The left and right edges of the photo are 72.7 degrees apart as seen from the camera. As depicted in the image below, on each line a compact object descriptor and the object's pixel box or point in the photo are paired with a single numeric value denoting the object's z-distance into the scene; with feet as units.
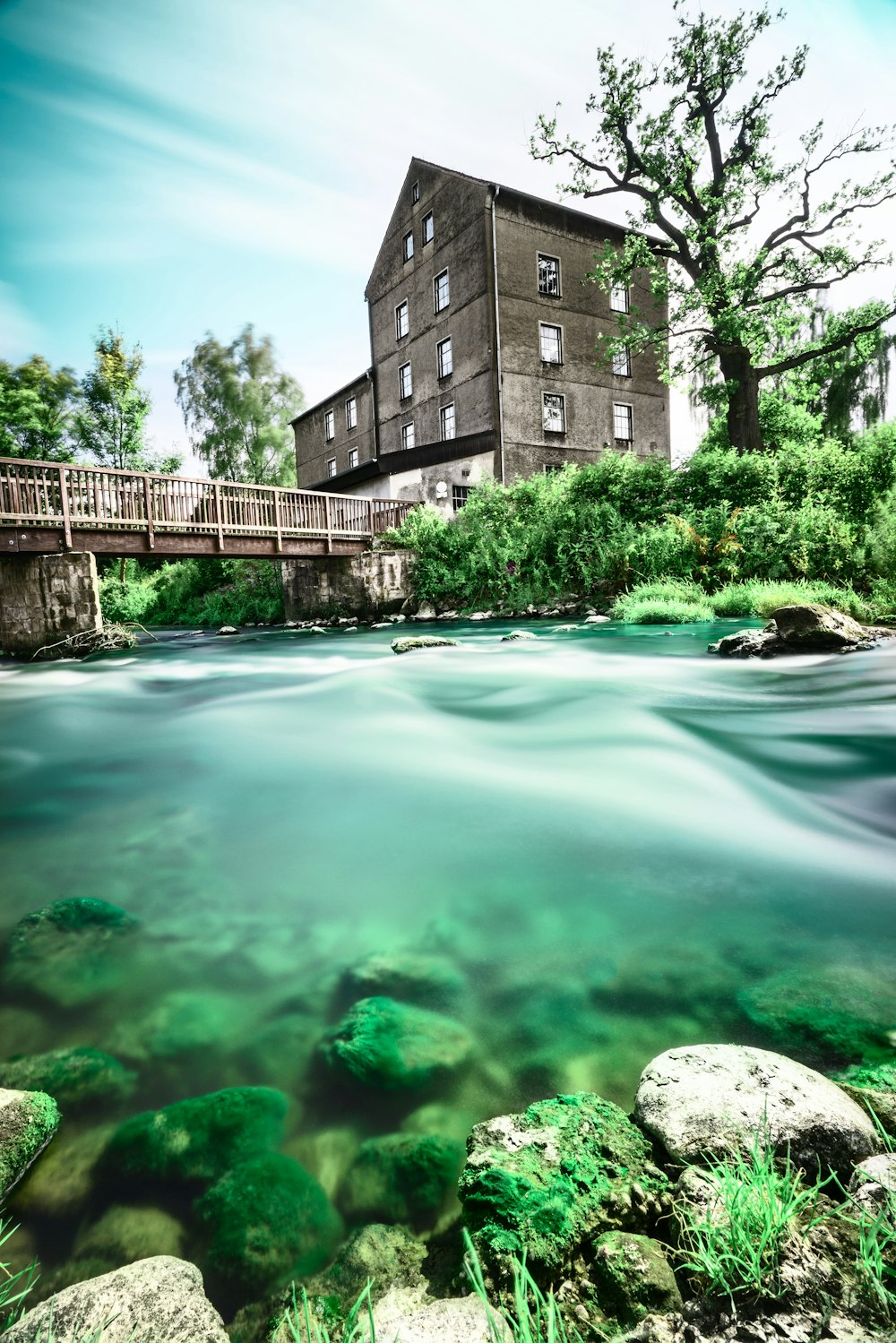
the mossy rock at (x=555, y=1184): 3.91
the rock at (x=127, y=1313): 3.36
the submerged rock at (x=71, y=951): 6.68
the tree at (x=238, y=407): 126.72
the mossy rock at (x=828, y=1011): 5.56
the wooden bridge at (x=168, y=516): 38.68
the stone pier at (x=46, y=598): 40.14
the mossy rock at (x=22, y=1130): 4.64
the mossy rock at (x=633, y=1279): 3.49
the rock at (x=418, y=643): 33.12
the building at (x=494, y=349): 73.82
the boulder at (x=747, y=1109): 4.15
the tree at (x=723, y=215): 49.08
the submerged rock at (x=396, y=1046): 5.53
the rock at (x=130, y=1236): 4.25
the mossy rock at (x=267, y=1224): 4.13
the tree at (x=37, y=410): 96.94
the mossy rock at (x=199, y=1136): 4.76
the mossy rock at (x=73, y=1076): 5.39
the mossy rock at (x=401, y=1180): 4.47
